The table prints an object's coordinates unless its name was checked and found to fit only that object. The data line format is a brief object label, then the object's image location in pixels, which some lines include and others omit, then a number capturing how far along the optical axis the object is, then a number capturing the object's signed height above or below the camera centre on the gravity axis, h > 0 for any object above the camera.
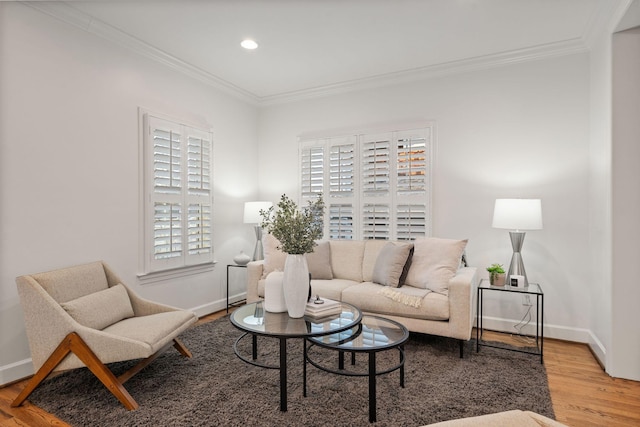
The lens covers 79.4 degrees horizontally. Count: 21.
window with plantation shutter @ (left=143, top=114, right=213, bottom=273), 3.68 +0.19
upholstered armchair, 2.32 -0.75
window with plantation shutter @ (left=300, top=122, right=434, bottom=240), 4.20 +0.39
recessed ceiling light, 3.48 +1.56
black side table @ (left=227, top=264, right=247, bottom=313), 4.39 -1.09
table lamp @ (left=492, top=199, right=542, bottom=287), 3.26 -0.05
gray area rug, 2.20 -1.15
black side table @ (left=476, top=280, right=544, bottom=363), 3.20 -0.66
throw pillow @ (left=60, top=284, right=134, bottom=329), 2.51 -0.65
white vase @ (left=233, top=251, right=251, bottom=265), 4.41 -0.52
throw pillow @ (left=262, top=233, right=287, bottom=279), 3.93 -0.45
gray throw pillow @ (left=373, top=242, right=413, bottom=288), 3.51 -0.47
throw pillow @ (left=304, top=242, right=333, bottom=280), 3.98 -0.53
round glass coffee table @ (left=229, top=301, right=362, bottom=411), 2.29 -0.71
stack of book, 2.63 -0.65
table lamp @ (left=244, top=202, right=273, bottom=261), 4.59 -0.01
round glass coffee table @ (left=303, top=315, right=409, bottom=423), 2.16 -0.78
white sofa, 3.08 -0.67
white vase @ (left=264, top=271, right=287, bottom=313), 2.69 -0.57
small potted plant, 3.36 -0.54
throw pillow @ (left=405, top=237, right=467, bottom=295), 3.31 -0.44
